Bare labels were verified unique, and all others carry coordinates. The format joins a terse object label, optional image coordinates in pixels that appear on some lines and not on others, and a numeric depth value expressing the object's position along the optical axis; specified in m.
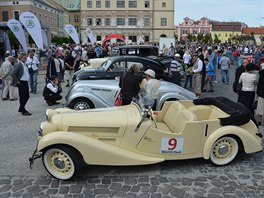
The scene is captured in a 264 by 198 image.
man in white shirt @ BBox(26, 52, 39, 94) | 13.59
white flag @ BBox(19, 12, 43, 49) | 18.36
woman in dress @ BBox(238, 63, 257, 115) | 7.56
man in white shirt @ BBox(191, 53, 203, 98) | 11.80
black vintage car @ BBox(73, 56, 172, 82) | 11.12
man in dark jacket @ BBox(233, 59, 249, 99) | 8.41
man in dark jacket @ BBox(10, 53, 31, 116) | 9.32
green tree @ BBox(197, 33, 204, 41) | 90.84
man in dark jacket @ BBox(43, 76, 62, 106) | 10.85
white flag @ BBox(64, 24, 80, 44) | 25.91
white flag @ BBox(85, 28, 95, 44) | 31.81
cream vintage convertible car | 4.99
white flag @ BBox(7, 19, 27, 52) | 18.53
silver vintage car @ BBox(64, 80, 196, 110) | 8.80
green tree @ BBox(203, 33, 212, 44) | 84.44
